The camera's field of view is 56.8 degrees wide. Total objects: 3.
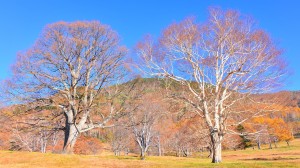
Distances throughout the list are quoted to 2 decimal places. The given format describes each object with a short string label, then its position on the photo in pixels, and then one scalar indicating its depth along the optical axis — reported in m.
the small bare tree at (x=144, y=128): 34.22
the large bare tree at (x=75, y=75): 21.48
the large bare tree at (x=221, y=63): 18.48
